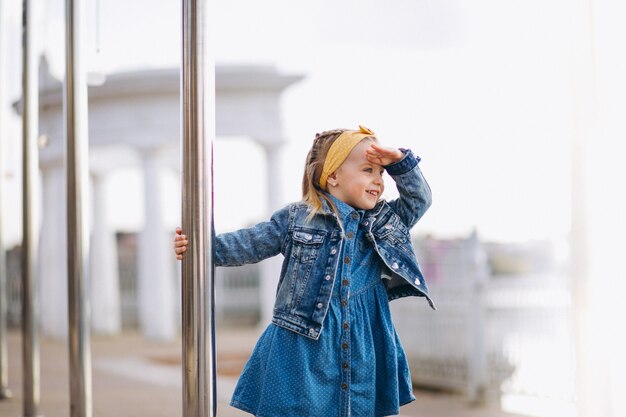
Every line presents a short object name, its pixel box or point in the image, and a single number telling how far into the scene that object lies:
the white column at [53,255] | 9.61
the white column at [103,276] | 9.87
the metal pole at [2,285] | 4.24
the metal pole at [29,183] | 3.56
